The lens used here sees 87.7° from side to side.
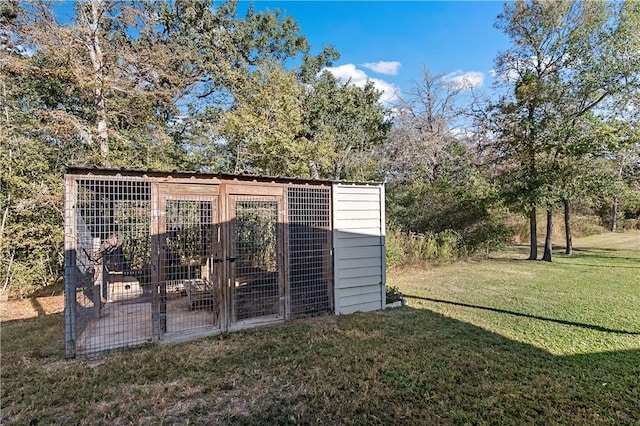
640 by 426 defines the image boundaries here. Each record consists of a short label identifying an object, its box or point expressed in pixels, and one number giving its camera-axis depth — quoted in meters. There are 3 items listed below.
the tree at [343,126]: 11.42
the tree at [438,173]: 10.51
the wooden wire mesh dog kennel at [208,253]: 3.53
